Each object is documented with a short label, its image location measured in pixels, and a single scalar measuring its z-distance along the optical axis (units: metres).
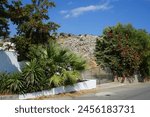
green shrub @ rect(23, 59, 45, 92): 9.37
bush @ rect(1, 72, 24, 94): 9.15
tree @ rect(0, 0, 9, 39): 9.95
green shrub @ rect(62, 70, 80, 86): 10.23
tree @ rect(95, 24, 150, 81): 15.15
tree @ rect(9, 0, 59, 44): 10.59
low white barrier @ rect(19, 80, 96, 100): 9.31
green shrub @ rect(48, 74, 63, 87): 9.89
